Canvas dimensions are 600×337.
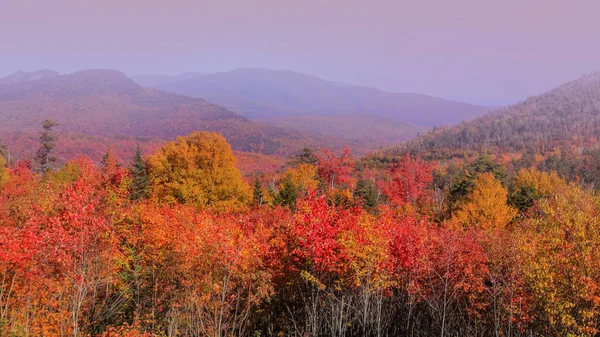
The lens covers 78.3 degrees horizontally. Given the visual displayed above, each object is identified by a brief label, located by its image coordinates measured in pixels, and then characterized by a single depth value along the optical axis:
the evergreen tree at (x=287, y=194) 47.28
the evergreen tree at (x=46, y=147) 68.94
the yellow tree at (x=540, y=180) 58.58
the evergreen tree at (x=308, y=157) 71.06
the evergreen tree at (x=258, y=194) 49.94
